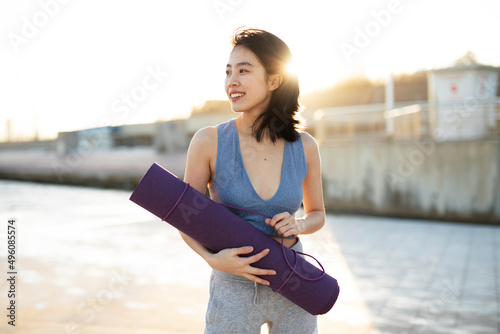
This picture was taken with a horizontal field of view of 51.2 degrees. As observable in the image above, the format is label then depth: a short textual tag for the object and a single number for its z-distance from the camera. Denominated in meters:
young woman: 1.92
